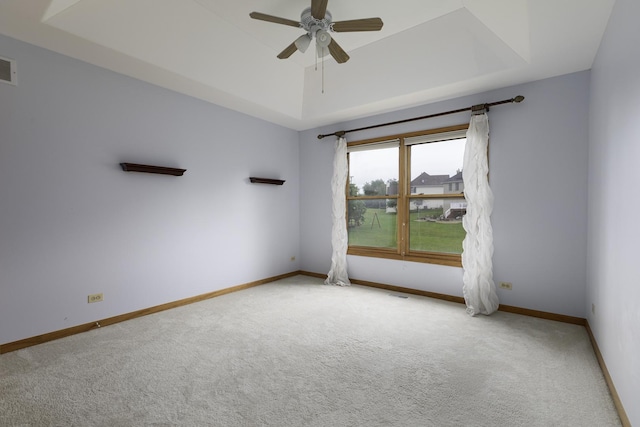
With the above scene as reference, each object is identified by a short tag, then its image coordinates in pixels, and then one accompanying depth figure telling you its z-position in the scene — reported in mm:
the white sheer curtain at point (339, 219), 5105
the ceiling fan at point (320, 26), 2453
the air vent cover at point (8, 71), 2715
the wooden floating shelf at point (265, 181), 4887
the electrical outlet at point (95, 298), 3232
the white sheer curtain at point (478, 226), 3715
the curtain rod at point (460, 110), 3541
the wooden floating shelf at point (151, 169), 3418
